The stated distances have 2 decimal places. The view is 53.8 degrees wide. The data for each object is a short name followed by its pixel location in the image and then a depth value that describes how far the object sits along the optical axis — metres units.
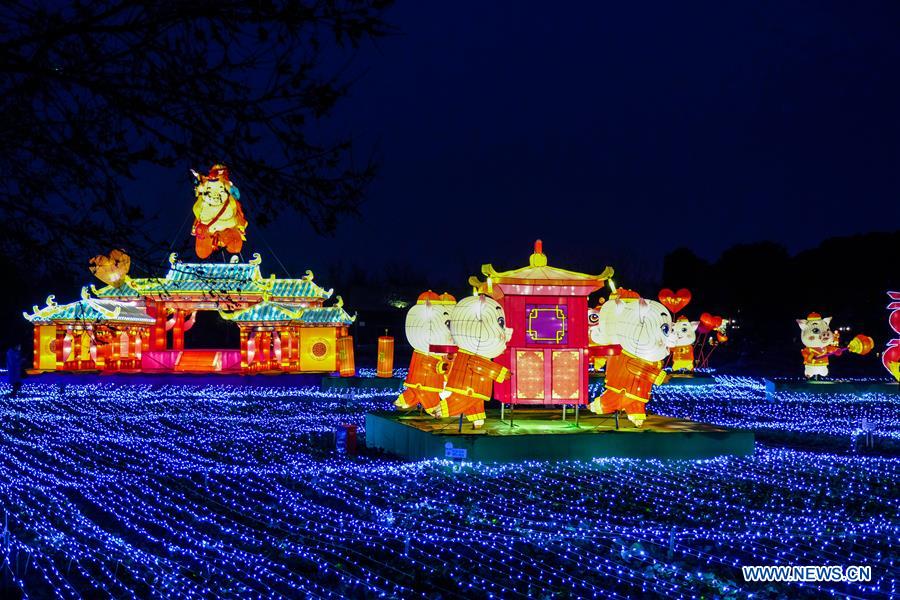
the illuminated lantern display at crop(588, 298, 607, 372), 12.77
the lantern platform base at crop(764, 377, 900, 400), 19.78
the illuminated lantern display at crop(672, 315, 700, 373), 24.55
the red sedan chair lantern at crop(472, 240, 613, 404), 12.16
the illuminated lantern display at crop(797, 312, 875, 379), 21.66
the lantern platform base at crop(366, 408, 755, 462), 10.10
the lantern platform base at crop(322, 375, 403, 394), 21.11
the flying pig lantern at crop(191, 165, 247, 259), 23.73
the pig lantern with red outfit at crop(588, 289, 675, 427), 11.26
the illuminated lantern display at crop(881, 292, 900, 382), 19.98
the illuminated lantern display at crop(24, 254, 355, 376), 22.09
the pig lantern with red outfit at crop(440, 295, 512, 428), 10.91
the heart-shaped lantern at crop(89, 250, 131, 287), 21.98
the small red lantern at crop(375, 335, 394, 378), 21.84
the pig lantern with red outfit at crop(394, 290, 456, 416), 11.35
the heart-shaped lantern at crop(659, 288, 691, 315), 23.69
